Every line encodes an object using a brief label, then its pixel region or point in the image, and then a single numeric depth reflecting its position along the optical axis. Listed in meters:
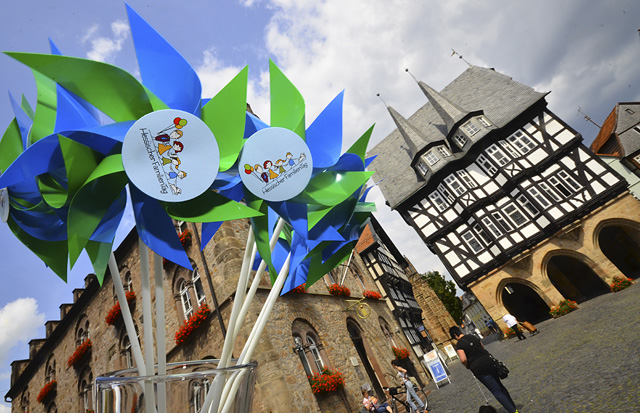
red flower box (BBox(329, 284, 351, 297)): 11.71
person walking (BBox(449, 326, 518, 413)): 3.99
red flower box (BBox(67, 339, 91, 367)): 12.77
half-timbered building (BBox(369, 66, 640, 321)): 16.98
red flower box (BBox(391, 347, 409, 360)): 13.09
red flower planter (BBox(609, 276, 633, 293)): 15.23
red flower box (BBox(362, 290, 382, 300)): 14.28
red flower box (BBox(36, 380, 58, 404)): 14.78
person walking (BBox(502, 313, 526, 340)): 13.56
